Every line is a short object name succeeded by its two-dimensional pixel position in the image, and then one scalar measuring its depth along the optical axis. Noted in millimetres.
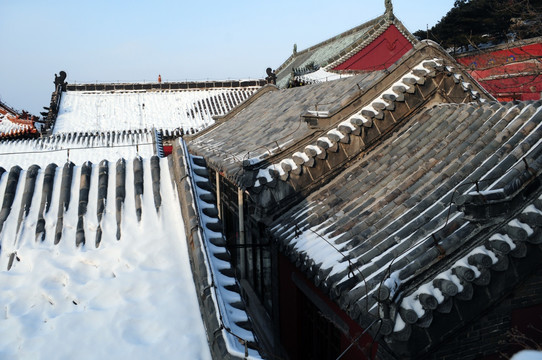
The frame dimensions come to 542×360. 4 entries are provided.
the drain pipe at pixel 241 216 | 10875
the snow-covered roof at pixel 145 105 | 29469
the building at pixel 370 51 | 28203
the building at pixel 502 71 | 18969
